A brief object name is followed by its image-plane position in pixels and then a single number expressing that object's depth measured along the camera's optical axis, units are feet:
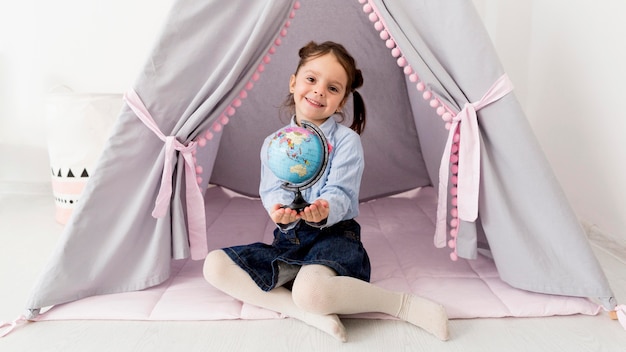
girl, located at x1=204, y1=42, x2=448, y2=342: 4.57
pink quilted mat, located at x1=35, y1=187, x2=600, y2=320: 4.87
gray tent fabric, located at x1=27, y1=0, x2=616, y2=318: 4.94
